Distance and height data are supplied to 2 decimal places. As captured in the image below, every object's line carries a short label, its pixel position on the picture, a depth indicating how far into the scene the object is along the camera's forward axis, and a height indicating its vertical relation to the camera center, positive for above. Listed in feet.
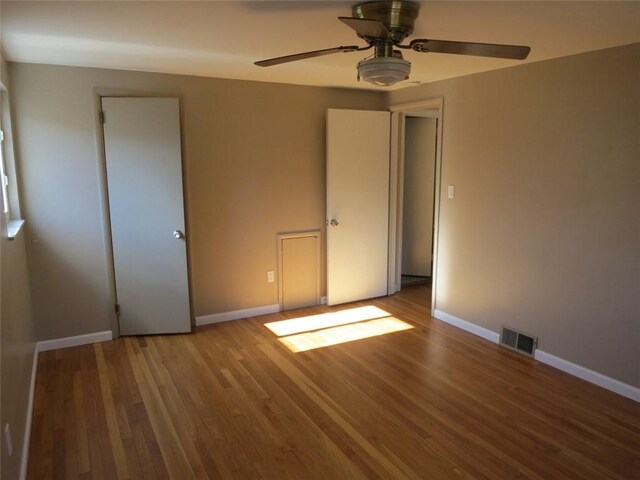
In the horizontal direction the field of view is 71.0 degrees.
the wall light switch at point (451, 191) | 13.11 -0.30
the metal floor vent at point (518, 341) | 11.22 -4.09
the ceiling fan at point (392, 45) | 6.33 +1.94
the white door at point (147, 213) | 11.73 -0.84
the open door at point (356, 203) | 14.56 -0.73
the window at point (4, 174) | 10.40 +0.19
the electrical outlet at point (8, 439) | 5.87 -3.41
